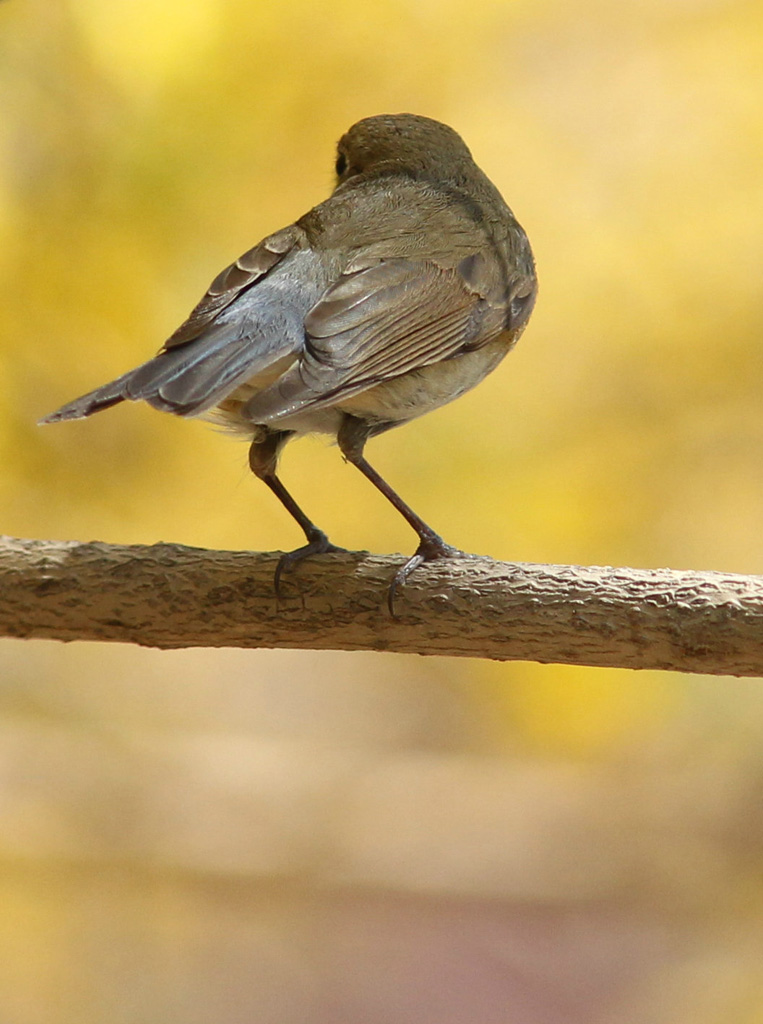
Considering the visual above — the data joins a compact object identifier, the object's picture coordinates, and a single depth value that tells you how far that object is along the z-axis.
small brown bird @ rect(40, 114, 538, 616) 4.46
